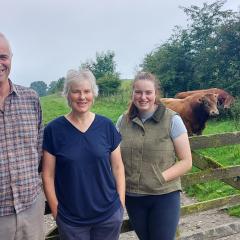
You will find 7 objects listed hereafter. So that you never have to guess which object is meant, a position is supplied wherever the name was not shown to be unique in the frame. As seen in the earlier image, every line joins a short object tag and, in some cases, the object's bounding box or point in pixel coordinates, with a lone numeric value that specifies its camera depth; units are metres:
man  2.88
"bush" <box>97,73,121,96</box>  40.34
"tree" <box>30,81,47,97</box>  150.20
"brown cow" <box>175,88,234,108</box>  16.81
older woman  3.07
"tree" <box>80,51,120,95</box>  45.25
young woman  3.51
